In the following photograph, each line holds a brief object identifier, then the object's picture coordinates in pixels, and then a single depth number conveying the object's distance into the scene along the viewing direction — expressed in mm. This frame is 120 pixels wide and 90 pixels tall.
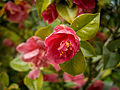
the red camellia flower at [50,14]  457
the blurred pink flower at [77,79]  866
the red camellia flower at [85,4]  411
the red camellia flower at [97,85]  907
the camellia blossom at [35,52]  526
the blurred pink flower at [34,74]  604
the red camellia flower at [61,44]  360
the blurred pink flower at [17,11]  748
